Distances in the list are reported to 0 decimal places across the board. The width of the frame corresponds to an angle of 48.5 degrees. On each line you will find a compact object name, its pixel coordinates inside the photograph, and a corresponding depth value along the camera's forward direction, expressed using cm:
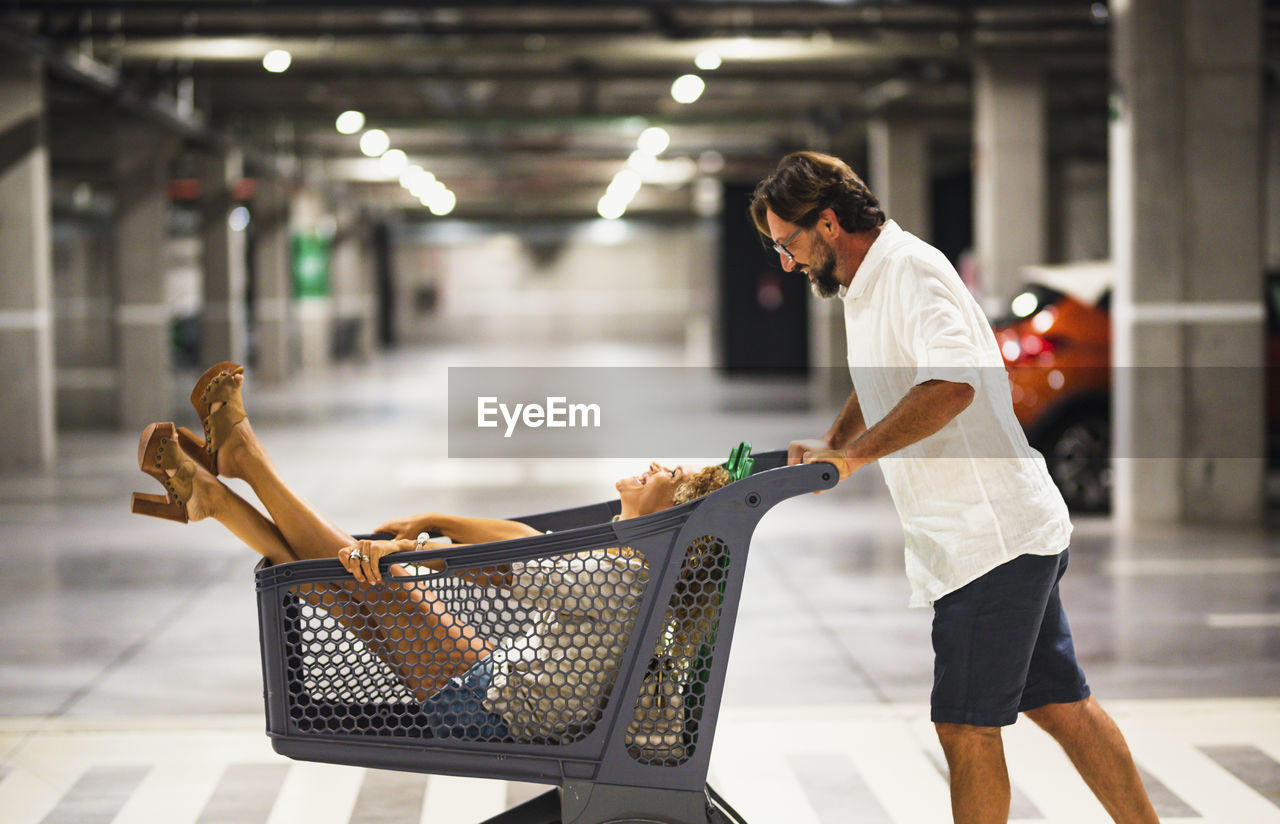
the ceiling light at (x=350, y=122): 2078
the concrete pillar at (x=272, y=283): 2883
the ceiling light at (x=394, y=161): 2658
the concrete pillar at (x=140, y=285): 1898
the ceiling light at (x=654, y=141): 2364
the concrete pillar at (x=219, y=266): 2373
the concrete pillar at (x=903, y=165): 2081
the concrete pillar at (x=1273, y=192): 2330
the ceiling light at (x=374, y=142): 2397
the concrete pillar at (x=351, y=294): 3891
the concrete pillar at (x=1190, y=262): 995
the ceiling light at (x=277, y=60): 1631
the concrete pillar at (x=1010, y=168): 1553
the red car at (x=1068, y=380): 1022
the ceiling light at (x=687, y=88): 1836
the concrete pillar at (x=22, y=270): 1428
